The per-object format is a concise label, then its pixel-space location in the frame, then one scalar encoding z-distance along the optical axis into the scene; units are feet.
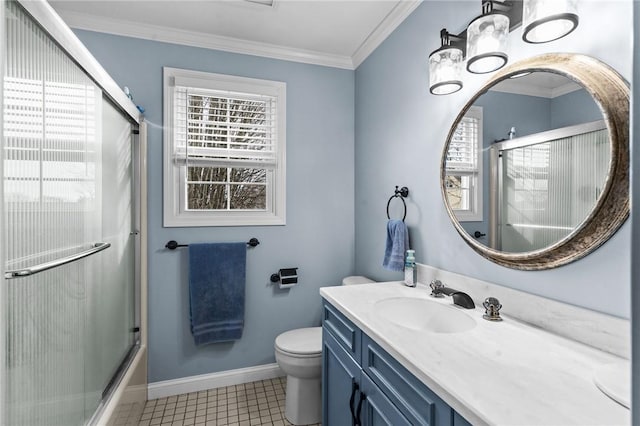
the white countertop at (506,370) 2.24
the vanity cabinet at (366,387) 2.91
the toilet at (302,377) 6.03
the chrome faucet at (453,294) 4.39
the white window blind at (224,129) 7.27
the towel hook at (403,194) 6.22
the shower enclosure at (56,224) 2.85
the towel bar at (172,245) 7.08
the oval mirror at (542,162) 3.09
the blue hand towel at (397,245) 5.88
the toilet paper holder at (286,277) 7.73
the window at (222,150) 7.18
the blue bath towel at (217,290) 7.14
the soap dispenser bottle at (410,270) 5.59
